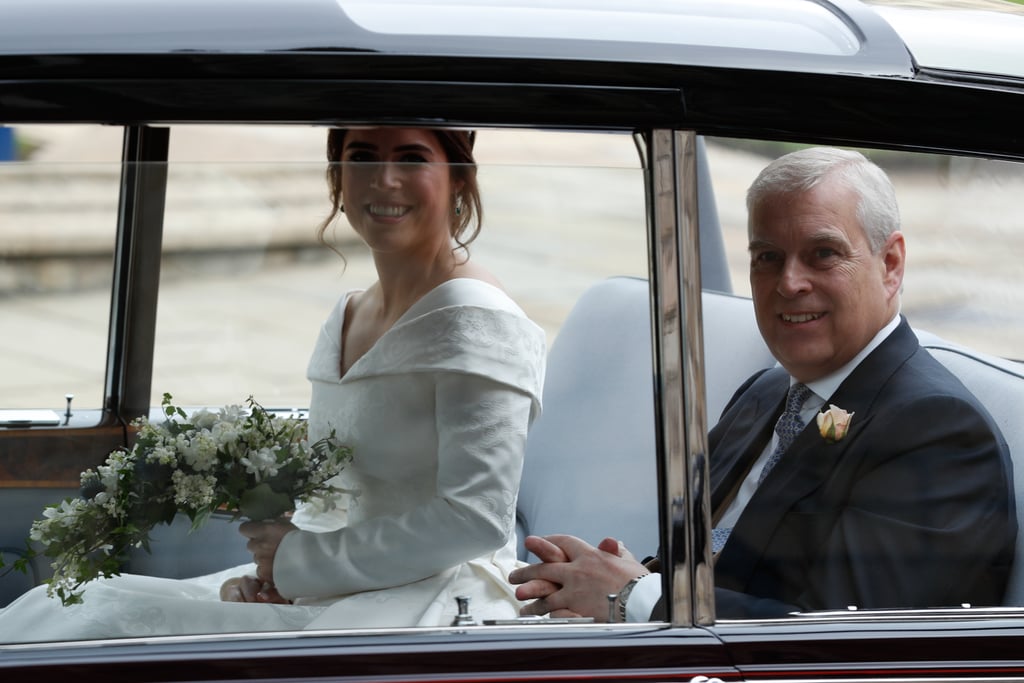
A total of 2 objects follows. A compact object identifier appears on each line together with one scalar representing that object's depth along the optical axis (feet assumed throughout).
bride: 17.35
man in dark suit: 17.58
